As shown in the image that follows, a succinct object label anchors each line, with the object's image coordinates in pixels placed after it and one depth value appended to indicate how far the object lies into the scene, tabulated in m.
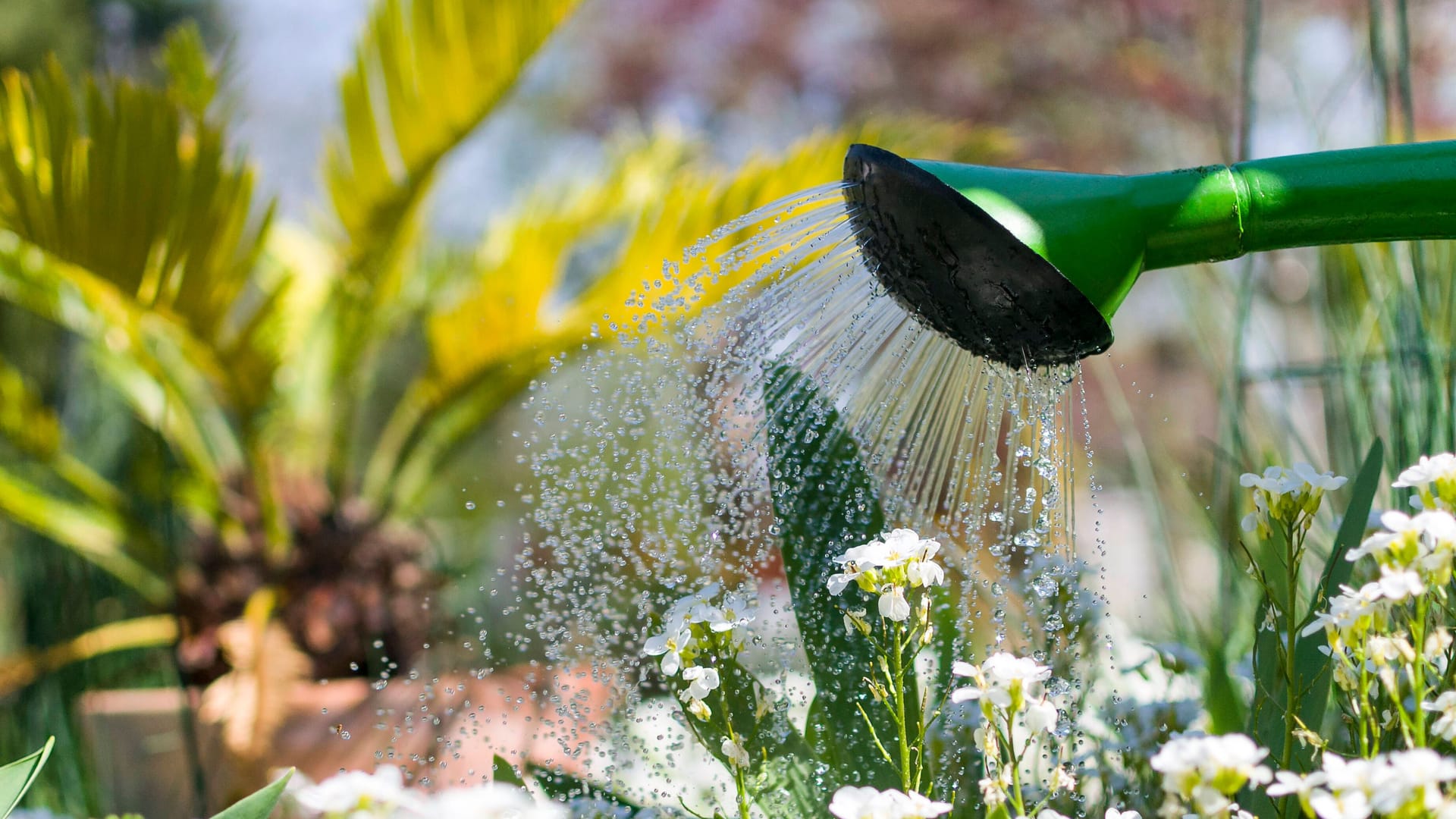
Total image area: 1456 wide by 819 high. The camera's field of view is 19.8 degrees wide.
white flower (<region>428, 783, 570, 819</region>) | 1.02
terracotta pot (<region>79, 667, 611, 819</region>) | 1.95
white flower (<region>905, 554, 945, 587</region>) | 1.12
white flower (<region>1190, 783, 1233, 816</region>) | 1.04
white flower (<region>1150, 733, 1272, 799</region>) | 1.04
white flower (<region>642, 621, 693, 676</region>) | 1.14
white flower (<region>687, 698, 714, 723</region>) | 1.13
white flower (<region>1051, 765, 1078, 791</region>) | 1.11
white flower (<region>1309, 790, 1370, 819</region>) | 1.04
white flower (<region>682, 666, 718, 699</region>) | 1.13
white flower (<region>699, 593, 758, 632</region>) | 1.14
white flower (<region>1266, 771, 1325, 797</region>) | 1.05
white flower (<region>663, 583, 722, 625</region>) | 1.15
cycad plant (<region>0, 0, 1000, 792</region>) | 2.20
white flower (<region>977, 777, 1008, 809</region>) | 1.09
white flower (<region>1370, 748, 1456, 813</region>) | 1.03
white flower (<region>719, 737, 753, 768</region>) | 1.13
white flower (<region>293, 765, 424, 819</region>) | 1.03
